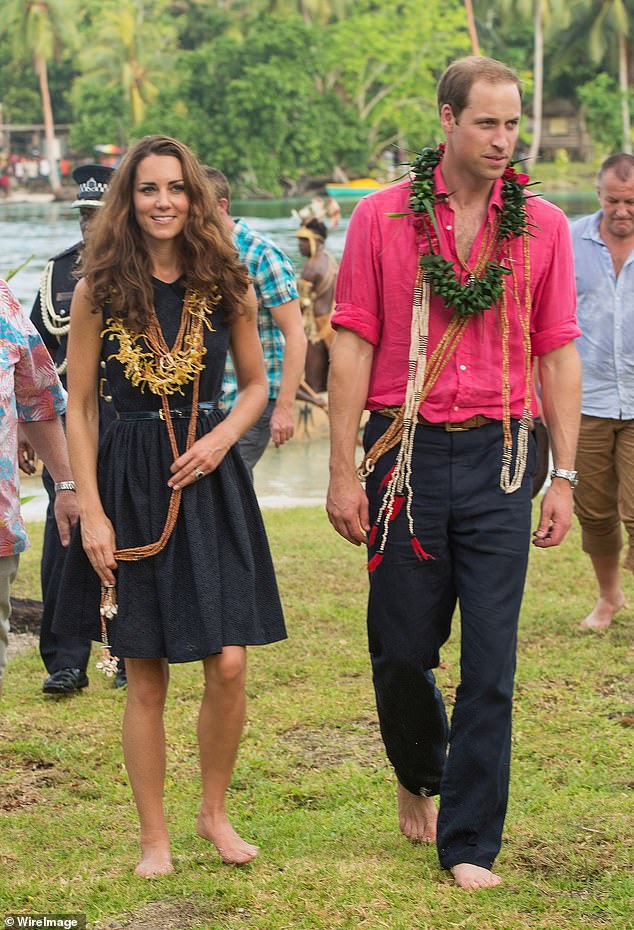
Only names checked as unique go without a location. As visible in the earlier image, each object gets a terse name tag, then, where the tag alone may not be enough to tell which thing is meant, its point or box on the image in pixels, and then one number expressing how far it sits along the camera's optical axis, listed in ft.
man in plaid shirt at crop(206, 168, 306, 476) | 21.71
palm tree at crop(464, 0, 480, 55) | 232.63
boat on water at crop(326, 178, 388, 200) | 235.61
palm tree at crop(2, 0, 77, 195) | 277.23
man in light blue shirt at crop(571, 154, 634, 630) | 21.81
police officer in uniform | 20.47
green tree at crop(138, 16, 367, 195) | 230.68
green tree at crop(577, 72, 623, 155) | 259.80
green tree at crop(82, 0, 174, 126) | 264.31
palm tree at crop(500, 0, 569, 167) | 259.19
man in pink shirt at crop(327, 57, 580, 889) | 13.26
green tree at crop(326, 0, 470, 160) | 252.42
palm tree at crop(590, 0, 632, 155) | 256.11
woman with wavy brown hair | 13.64
